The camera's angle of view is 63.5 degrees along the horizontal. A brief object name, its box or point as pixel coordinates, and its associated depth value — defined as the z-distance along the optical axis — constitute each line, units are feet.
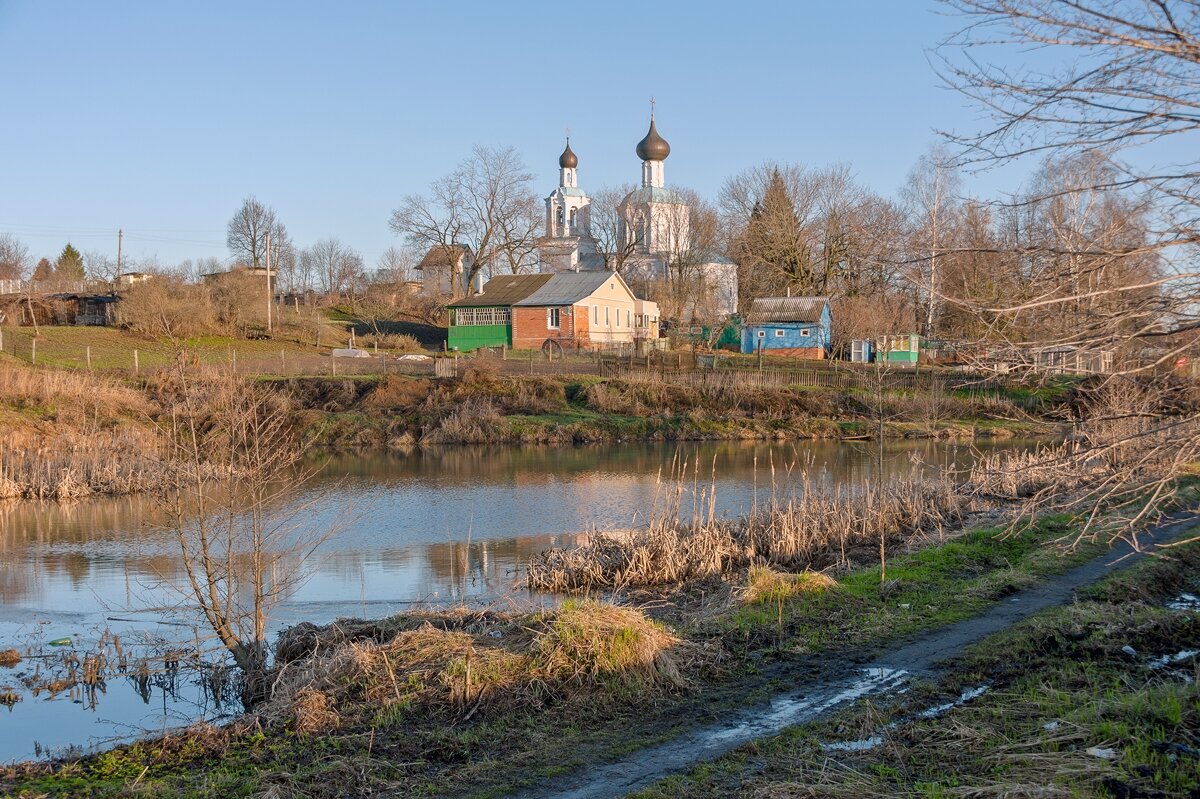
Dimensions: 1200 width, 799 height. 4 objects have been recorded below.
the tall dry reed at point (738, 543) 44.57
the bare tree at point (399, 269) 286.87
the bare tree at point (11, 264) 265.95
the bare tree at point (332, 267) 302.45
